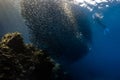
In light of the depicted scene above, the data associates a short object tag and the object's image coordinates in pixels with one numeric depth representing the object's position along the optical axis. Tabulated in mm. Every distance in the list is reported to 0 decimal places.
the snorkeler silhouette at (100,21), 15190
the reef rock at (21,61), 4511
